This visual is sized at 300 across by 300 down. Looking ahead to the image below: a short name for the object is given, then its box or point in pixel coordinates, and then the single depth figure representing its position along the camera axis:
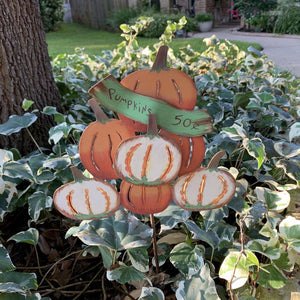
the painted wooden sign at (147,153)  0.65
